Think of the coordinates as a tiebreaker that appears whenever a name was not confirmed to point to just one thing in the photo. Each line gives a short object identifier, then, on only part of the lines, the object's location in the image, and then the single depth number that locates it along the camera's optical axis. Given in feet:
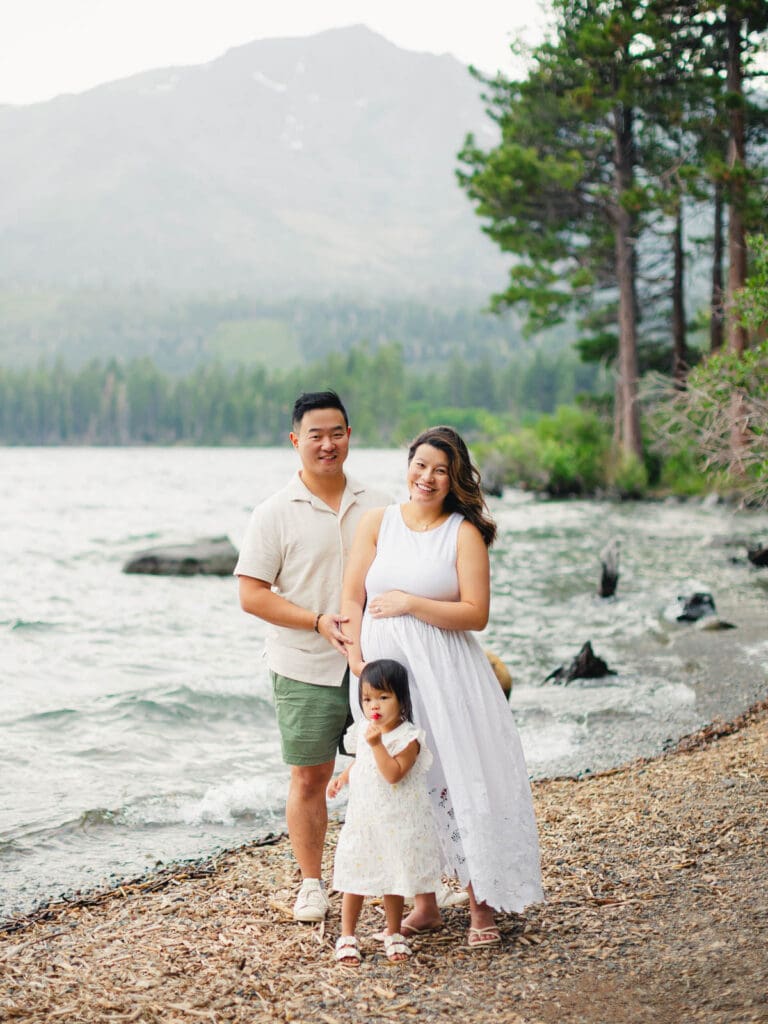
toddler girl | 13.83
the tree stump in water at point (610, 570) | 56.70
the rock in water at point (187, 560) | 74.33
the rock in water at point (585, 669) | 37.24
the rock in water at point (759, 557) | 67.10
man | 15.53
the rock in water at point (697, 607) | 48.14
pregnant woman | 14.07
